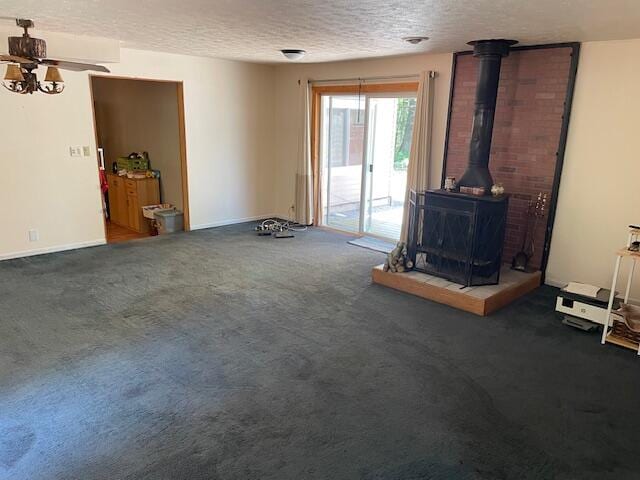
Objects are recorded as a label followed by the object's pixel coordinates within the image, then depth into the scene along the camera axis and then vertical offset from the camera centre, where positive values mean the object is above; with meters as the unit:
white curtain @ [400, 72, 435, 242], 5.27 -0.07
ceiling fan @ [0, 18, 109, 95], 3.29 +0.45
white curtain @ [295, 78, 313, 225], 6.70 -0.50
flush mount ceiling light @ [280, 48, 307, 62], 5.09 +0.87
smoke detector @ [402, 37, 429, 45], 4.17 +0.85
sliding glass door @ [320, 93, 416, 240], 6.02 -0.36
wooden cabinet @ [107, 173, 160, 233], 6.84 -1.04
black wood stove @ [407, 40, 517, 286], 4.19 -0.74
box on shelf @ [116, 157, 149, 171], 7.01 -0.54
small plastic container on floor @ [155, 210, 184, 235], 6.47 -1.29
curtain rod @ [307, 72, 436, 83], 5.46 +0.69
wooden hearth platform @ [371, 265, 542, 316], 3.97 -1.37
